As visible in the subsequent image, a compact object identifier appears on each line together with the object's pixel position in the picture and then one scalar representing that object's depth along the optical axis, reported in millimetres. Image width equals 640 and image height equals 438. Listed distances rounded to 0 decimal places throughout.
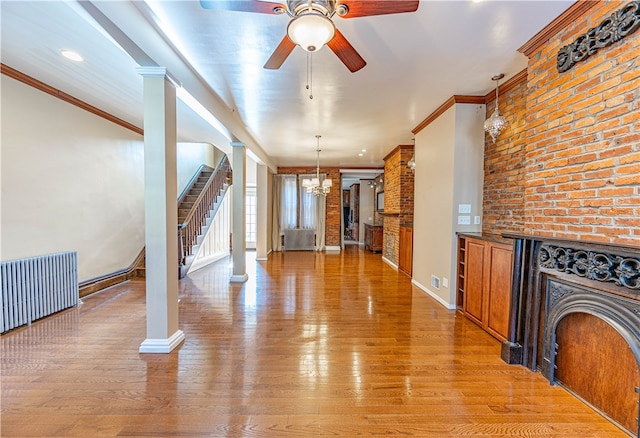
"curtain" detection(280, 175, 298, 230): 8727
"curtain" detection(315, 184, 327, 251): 8695
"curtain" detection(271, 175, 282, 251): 8641
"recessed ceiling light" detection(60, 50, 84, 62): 2541
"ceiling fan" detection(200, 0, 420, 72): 1389
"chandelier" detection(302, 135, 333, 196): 6906
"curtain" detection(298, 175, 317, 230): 8719
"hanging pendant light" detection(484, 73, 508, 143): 2852
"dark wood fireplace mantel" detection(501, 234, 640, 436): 1588
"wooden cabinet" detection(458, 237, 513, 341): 2637
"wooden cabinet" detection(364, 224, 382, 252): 8387
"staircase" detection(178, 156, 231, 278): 5266
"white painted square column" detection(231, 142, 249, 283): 4805
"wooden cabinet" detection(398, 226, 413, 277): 5379
